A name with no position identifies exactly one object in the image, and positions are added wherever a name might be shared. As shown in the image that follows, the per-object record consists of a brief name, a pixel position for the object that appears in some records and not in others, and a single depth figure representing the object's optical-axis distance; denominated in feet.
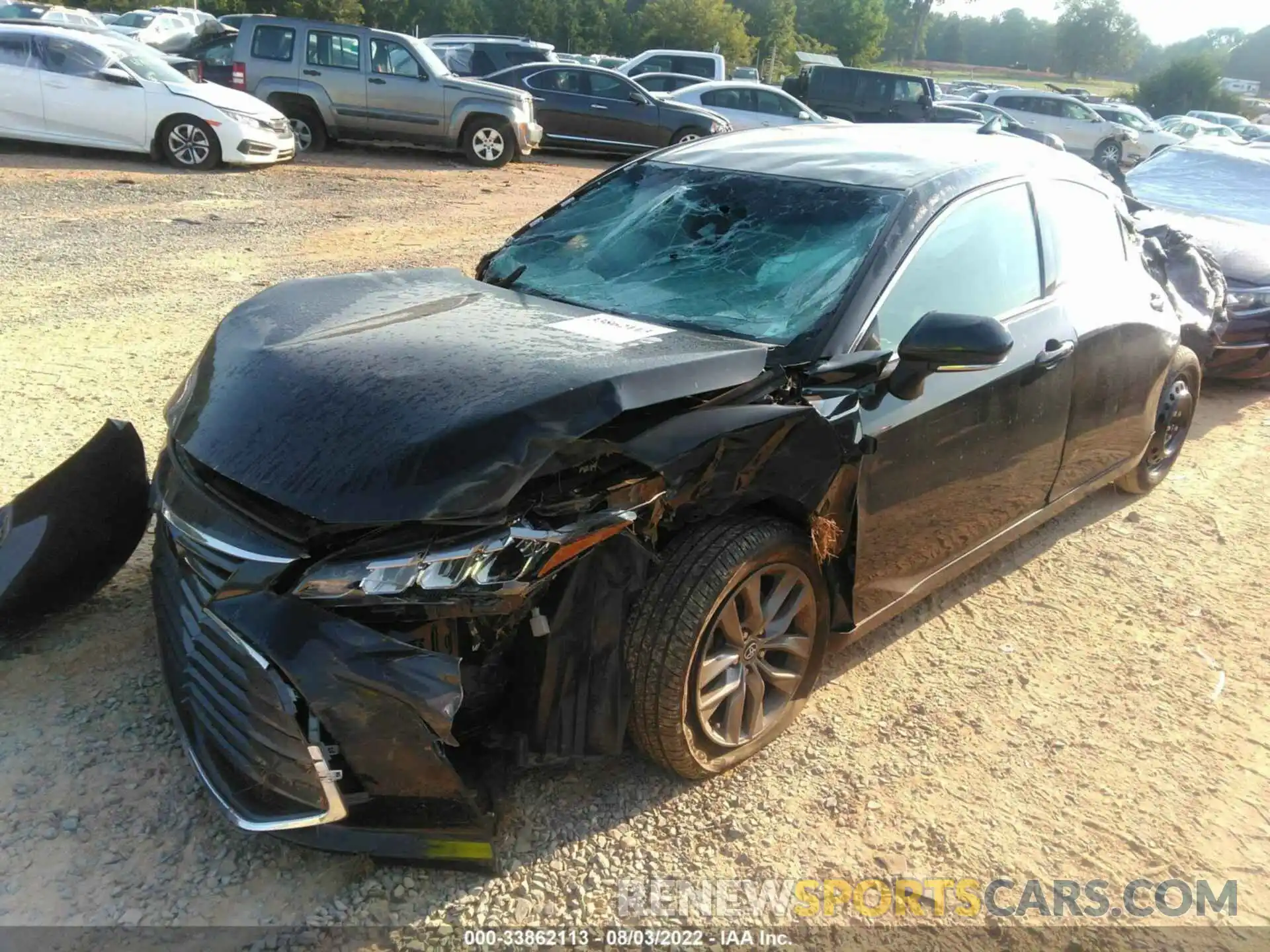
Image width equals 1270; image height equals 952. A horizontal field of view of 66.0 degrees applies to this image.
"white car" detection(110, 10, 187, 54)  75.35
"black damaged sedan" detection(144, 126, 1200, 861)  7.17
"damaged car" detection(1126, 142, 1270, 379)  21.12
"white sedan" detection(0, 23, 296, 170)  36.88
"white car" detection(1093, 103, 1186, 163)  86.63
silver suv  43.98
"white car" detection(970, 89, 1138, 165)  81.25
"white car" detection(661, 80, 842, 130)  55.26
